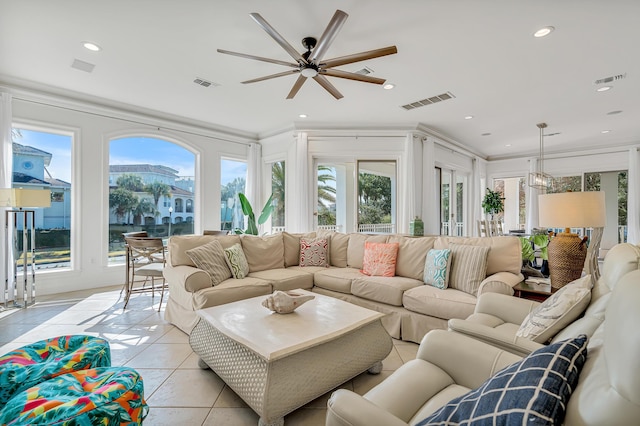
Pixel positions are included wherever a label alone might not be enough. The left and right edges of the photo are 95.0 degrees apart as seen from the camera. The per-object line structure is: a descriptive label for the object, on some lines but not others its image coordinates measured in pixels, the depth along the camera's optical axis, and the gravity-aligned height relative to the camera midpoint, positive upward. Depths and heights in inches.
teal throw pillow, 110.9 -20.7
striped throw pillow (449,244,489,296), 105.2 -19.5
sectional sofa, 102.5 -26.9
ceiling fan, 86.4 +55.5
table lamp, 89.0 -2.5
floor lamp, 139.0 -20.1
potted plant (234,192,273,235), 232.2 -0.6
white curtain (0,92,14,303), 146.8 +25.9
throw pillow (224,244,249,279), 128.0 -20.4
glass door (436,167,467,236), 268.5 +13.3
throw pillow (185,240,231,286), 118.1 -18.7
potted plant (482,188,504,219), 295.0 +12.3
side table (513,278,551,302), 94.1 -24.3
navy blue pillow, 25.5 -16.8
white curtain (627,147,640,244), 252.7 +15.5
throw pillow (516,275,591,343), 55.4 -19.2
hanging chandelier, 225.6 +34.9
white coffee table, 62.1 -33.0
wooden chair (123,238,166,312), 140.4 -19.5
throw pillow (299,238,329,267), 154.1 -19.5
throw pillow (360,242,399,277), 128.7 -19.9
